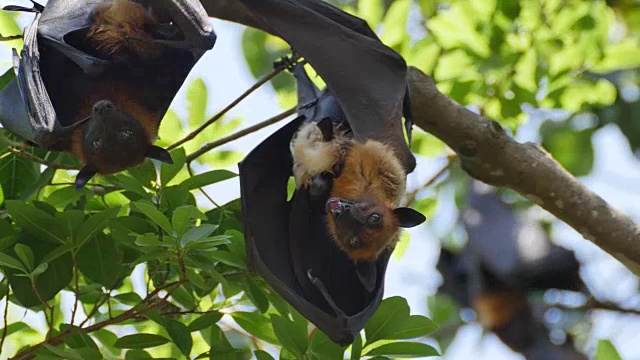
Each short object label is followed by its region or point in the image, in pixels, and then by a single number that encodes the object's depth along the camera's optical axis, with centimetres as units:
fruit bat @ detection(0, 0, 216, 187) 909
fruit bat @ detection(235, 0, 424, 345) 911
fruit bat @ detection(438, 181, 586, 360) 1775
